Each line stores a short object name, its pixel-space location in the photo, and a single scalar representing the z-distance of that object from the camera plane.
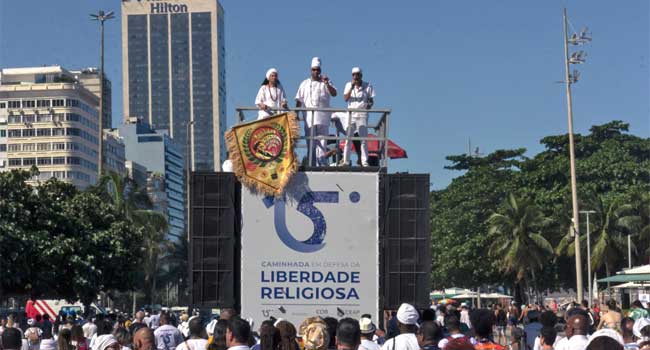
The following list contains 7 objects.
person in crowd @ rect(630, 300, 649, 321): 20.81
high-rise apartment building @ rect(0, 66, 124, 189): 140.50
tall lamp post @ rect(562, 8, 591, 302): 43.72
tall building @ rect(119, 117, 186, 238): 185.00
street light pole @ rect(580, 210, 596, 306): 57.41
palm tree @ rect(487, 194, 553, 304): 61.31
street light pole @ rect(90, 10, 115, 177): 54.05
